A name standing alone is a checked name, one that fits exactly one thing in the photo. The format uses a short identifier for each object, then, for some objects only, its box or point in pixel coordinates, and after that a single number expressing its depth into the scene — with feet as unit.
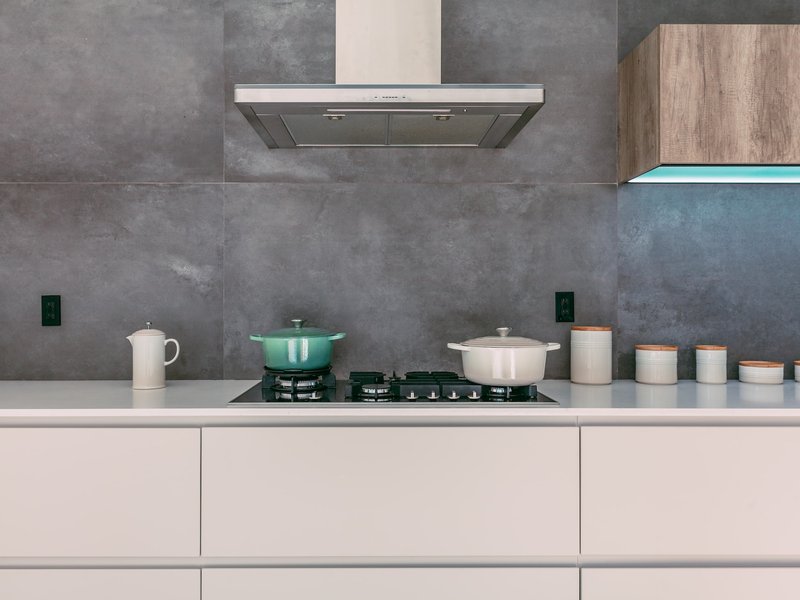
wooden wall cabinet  6.35
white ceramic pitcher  6.51
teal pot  6.46
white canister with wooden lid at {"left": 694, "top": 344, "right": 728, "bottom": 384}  7.09
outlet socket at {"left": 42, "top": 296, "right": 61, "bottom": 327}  7.52
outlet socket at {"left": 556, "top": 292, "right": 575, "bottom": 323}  7.65
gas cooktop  5.82
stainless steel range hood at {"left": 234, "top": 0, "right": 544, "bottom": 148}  5.81
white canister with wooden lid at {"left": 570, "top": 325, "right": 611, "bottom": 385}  6.98
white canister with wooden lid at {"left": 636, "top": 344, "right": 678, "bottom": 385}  6.97
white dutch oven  6.07
